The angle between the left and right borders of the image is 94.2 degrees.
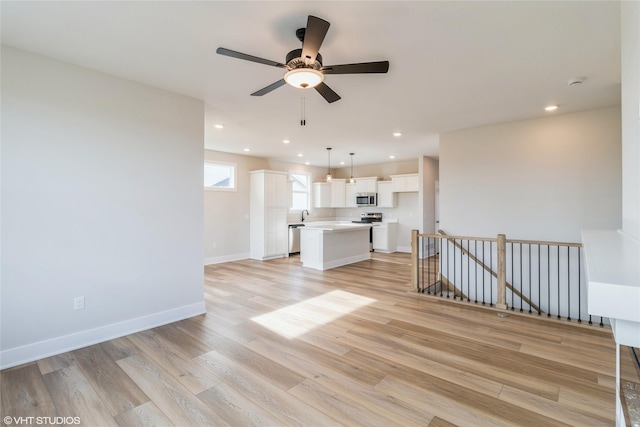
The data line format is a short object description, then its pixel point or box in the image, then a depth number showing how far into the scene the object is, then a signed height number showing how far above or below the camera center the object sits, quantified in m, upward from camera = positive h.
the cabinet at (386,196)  8.90 +0.48
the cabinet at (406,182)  8.28 +0.83
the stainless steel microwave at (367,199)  9.10 +0.39
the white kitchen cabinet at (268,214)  7.43 -0.06
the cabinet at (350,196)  9.55 +0.51
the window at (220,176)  6.92 +0.86
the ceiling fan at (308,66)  2.06 +1.09
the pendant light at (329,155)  6.89 +1.45
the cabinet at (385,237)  8.66 -0.75
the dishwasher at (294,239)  8.16 -0.76
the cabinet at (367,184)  9.11 +0.85
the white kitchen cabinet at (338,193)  9.67 +0.61
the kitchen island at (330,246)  6.32 -0.77
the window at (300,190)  9.02 +0.66
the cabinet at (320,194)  9.44 +0.56
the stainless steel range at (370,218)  9.22 -0.20
